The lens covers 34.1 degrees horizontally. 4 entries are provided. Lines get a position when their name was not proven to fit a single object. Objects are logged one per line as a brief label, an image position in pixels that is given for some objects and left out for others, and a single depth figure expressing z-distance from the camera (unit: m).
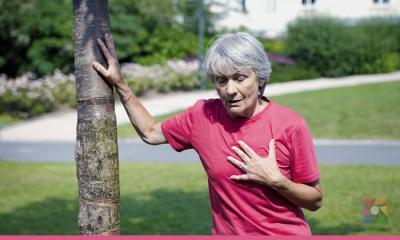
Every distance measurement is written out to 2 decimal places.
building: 28.20
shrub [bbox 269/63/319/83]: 22.53
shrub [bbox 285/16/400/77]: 24.08
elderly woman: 2.65
